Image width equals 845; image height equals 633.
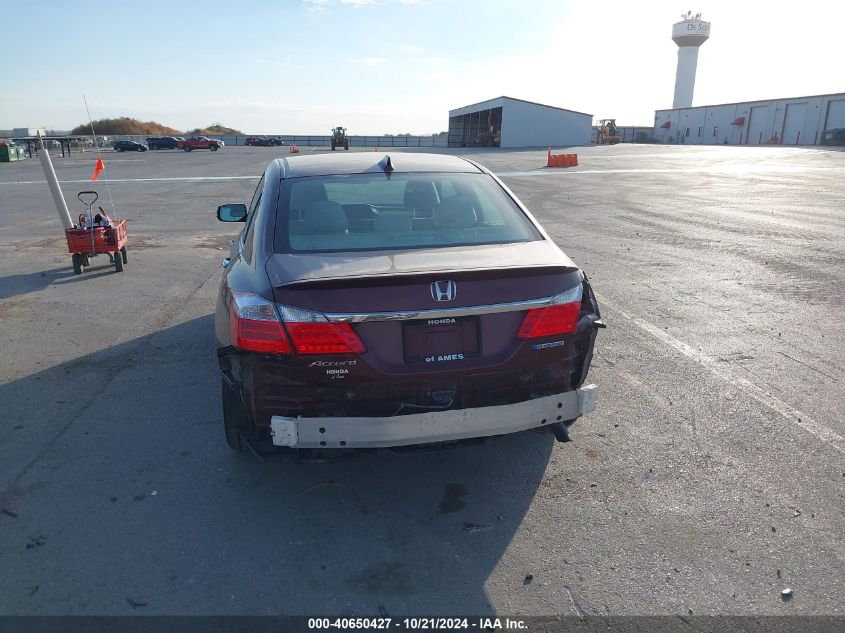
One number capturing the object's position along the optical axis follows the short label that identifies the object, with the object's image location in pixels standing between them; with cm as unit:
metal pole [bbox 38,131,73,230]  837
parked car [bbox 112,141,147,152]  6297
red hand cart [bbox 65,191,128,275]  798
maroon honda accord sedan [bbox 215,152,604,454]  273
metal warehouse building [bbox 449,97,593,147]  6016
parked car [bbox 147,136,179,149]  6819
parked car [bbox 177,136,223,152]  6182
